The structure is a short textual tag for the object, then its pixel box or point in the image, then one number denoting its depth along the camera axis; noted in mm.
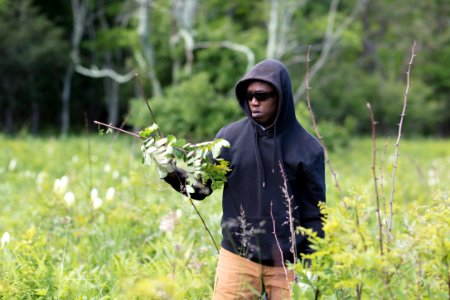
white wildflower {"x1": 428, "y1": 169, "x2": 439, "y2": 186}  8518
